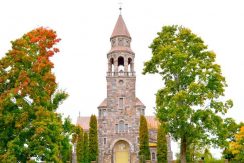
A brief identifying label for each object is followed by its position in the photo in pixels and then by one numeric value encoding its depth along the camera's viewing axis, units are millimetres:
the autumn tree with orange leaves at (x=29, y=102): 22703
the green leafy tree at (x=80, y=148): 50812
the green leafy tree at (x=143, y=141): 49441
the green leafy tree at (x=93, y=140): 50750
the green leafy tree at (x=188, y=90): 24703
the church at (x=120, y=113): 53938
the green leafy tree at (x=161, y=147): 48750
